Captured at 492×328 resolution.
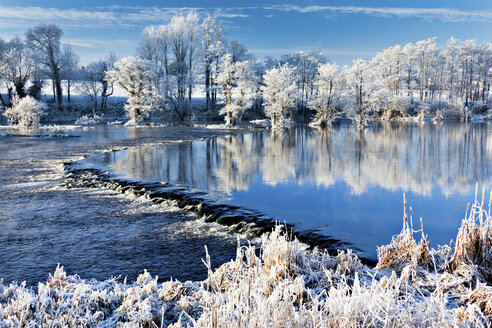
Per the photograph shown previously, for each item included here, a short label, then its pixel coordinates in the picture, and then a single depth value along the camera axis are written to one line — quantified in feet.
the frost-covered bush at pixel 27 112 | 131.03
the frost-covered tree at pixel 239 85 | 133.69
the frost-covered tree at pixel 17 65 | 157.17
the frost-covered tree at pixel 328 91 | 133.90
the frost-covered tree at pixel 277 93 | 130.52
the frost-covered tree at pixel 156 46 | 175.52
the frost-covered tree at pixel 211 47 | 174.81
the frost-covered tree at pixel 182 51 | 168.14
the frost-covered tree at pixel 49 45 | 171.83
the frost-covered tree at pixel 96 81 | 181.47
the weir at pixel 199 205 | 24.54
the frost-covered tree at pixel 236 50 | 197.80
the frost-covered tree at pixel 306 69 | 201.31
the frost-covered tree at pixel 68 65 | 182.09
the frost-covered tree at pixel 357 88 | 123.54
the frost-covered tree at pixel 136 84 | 142.41
